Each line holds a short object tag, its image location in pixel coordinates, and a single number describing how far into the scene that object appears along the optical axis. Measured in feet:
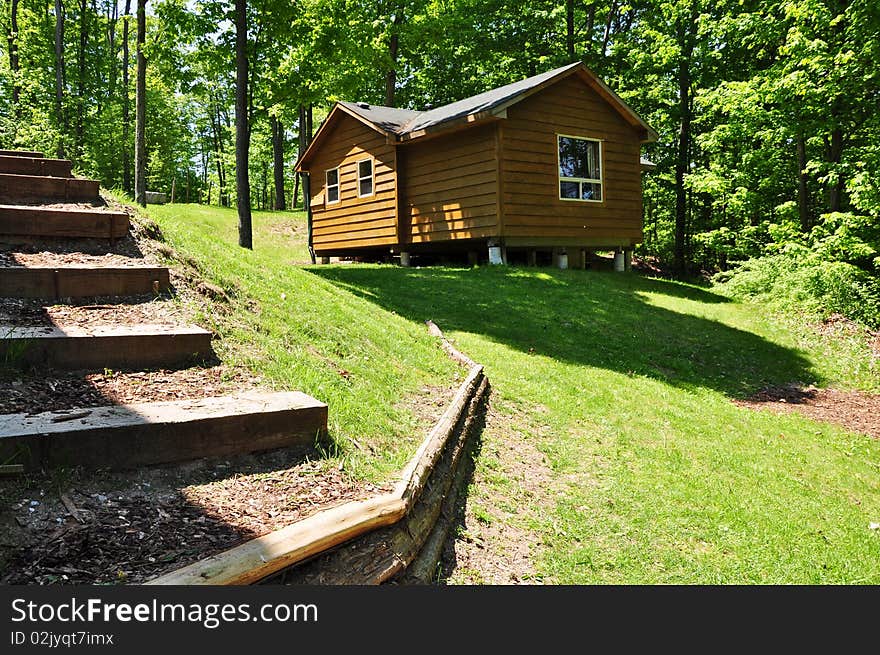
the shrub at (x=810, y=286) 42.42
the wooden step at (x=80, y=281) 12.96
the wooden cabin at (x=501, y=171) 47.96
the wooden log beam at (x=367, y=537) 6.95
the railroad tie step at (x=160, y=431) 8.26
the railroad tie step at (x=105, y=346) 10.80
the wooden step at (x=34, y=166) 17.95
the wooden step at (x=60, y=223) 14.65
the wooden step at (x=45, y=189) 16.79
